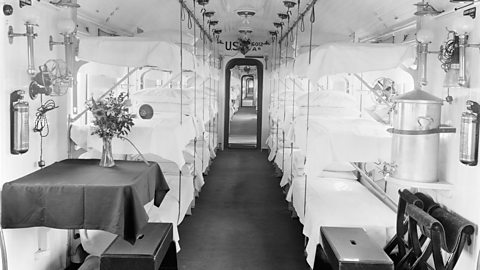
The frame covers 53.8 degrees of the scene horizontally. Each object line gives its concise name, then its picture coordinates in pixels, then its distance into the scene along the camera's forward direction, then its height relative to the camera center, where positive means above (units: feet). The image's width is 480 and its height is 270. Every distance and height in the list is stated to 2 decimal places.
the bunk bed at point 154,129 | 13.37 -0.67
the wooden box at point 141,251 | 11.10 -3.45
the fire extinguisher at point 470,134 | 9.45 -0.41
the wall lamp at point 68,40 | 12.88 +1.88
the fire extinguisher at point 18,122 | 10.84 -0.37
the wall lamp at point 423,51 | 11.34 +1.52
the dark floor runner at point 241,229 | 15.23 -4.72
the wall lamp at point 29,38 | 10.80 +1.56
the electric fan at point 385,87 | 16.93 +0.92
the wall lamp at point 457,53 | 9.76 +1.30
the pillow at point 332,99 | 21.07 +0.54
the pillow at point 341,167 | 19.48 -2.31
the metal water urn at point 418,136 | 10.50 -0.52
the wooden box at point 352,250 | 10.68 -3.31
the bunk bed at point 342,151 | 12.52 -1.15
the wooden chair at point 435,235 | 9.64 -2.56
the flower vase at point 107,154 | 12.75 -1.27
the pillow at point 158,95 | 20.95 +0.58
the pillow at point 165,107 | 21.02 +0.06
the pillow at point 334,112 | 20.49 -0.02
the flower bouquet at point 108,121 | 12.56 -0.36
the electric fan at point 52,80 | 11.93 +0.70
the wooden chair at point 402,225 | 11.80 -2.87
